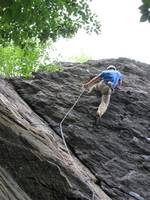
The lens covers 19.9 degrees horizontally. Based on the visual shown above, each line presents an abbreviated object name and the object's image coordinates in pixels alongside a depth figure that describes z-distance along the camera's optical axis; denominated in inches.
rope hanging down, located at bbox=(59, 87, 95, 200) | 412.1
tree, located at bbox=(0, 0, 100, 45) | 278.2
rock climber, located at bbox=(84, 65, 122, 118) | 577.6
